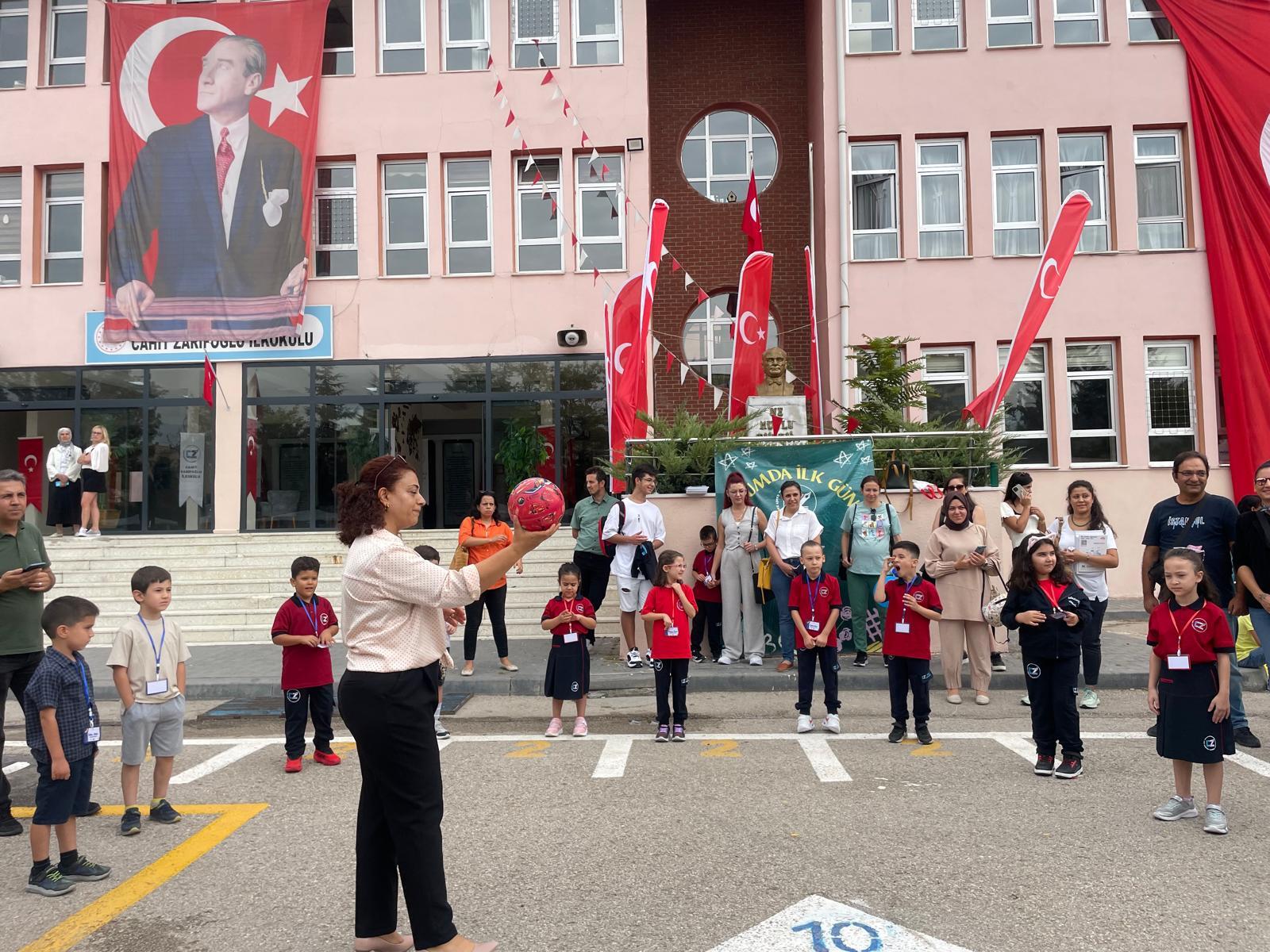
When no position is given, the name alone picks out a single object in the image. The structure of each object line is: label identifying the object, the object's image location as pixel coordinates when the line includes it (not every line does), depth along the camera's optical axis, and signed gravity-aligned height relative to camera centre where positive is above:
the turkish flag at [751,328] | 15.27 +2.93
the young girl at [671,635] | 7.71 -0.85
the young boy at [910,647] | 7.46 -0.95
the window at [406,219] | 19.52 +6.00
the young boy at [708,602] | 11.31 -0.88
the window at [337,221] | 19.53 +5.98
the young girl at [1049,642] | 6.36 -0.80
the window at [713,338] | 21.00 +3.87
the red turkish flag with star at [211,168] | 18.88 +6.81
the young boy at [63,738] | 4.65 -0.98
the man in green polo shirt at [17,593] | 5.73 -0.33
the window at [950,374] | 18.88 +2.70
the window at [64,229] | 19.78 +5.98
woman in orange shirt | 10.33 -0.22
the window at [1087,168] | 18.94 +6.54
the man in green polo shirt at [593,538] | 11.63 -0.14
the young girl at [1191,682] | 5.15 -0.87
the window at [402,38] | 19.53 +9.48
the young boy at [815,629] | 7.91 -0.85
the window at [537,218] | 19.41 +5.92
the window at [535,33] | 19.34 +9.47
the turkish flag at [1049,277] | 13.45 +3.21
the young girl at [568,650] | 7.88 -0.97
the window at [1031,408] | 18.72 +2.04
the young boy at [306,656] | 7.05 -0.89
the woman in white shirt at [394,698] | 3.54 -0.59
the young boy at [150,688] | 5.67 -0.88
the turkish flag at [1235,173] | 17.38 +6.01
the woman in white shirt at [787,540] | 10.57 -0.20
